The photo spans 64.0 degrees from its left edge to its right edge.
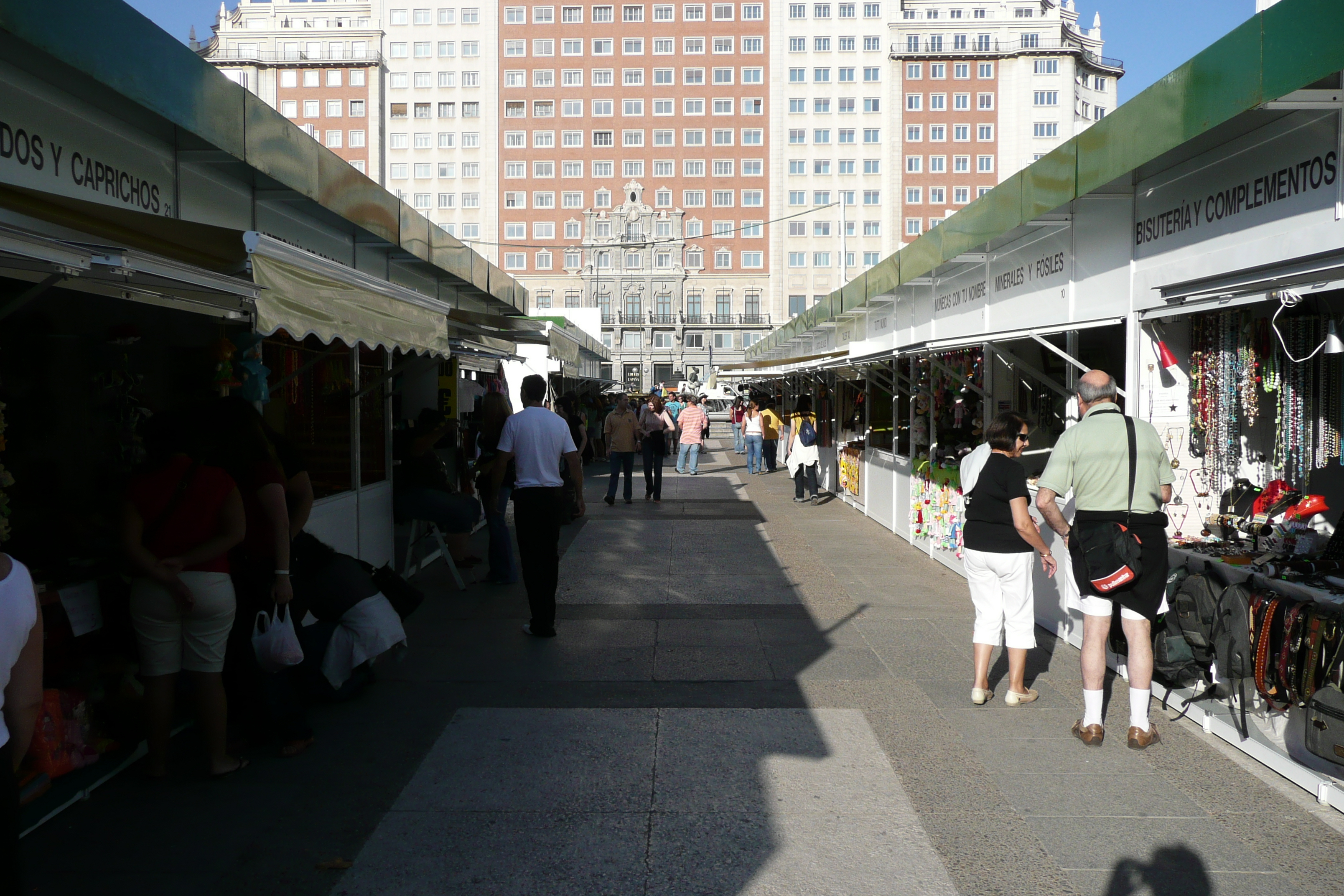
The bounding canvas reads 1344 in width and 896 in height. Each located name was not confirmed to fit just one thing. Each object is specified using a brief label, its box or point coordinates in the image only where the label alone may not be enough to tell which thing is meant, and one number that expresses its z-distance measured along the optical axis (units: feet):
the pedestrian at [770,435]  76.84
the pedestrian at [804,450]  55.72
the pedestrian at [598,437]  90.99
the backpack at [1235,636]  16.69
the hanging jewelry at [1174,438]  22.07
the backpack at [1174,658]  18.02
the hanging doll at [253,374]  19.19
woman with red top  14.85
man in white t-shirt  23.82
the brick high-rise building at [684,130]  281.74
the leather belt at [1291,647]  15.57
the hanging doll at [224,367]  19.04
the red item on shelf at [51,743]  14.26
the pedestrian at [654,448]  55.98
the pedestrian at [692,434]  70.95
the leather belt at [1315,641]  14.89
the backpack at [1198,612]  17.87
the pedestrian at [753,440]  77.61
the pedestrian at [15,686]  7.95
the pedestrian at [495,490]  31.76
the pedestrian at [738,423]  106.83
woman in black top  19.03
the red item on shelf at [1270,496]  19.94
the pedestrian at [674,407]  115.14
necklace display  20.15
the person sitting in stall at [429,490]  31.09
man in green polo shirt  17.03
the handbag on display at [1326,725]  13.93
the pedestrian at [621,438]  53.36
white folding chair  30.58
